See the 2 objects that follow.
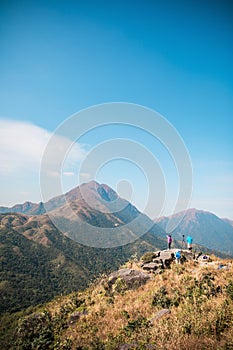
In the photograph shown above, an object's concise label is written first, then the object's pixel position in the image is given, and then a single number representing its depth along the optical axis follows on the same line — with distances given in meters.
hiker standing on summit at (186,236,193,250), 22.94
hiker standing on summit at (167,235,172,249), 23.52
